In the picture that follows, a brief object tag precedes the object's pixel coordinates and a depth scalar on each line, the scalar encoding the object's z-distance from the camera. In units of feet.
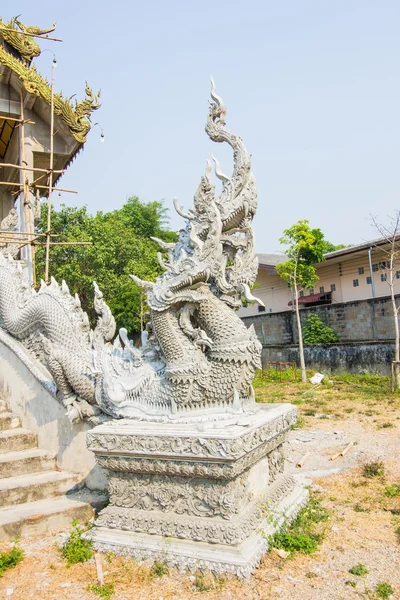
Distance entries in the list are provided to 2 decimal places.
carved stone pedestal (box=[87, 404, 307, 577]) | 11.72
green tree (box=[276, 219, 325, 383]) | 58.49
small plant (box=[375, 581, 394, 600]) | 10.47
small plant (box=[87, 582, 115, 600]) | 10.96
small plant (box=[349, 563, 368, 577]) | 11.37
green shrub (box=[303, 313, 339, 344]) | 59.47
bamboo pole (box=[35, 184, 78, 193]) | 36.57
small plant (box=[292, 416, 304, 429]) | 29.68
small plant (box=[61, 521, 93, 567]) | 12.55
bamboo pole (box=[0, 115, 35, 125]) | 35.49
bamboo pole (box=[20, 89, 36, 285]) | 35.04
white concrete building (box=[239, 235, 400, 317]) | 66.28
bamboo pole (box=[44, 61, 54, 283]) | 35.00
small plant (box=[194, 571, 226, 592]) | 10.98
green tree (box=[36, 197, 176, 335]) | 62.18
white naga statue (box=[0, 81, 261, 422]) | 14.23
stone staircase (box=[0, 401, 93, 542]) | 13.75
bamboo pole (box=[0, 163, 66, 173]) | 34.24
